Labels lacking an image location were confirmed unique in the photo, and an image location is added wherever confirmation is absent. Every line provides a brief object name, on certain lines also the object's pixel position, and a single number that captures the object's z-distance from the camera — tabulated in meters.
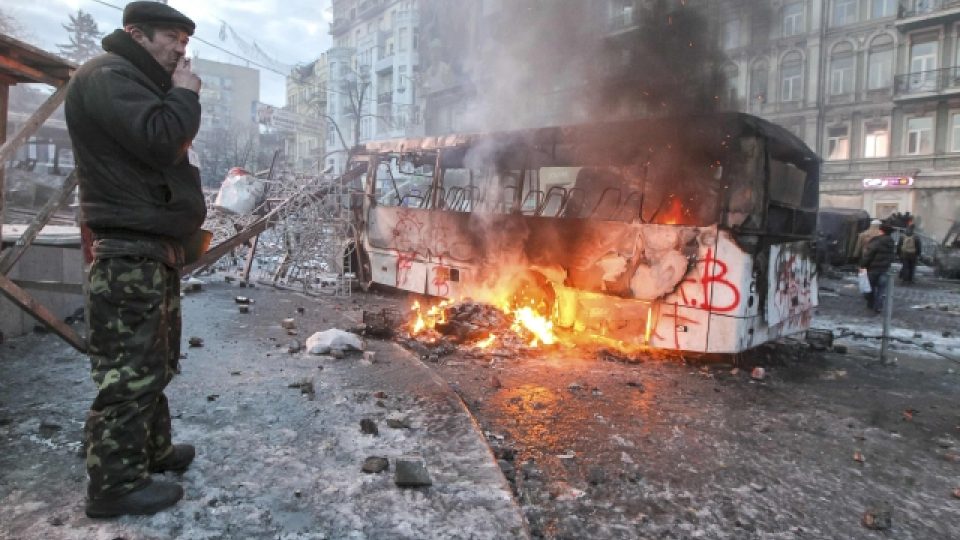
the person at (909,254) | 15.62
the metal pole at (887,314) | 6.27
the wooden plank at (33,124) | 3.33
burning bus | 5.37
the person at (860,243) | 16.30
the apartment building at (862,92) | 24.95
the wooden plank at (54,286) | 3.68
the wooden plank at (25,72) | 3.59
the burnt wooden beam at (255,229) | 5.57
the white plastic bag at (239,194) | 11.07
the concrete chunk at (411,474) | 2.66
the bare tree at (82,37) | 46.67
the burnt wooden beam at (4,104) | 4.04
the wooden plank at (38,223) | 3.41
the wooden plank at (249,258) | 10.41
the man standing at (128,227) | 2.14
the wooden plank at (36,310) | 2.98
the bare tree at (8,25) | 28.48
